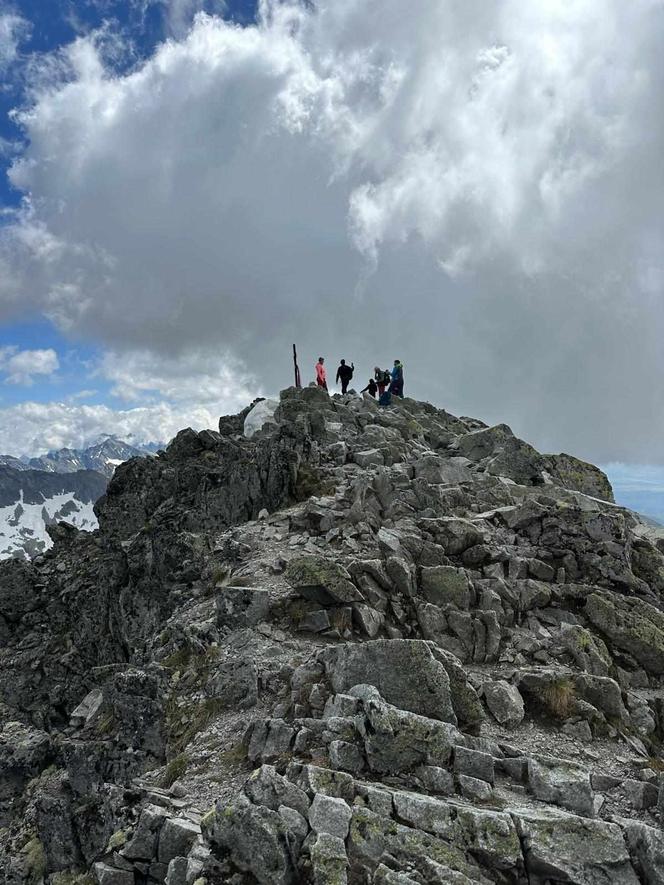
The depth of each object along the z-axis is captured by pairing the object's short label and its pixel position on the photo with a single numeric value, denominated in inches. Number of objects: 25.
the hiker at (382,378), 2253.9
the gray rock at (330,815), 355.6
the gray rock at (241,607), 715.4
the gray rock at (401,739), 428.5
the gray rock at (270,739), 470.9
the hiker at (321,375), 2134.6
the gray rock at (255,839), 339.3
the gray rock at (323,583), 719.1
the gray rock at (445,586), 778.2
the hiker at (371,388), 2341.3
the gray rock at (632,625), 765.3
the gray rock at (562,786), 425.7
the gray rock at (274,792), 375.6
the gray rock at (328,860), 326.0
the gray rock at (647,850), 346.0
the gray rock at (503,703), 574.6
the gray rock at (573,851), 347.3
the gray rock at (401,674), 502.3
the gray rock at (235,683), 581.9
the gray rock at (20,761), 871.7
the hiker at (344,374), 2223.2
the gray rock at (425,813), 364.8
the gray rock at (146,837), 410.6
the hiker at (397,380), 2159.1
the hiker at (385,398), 2213.3
